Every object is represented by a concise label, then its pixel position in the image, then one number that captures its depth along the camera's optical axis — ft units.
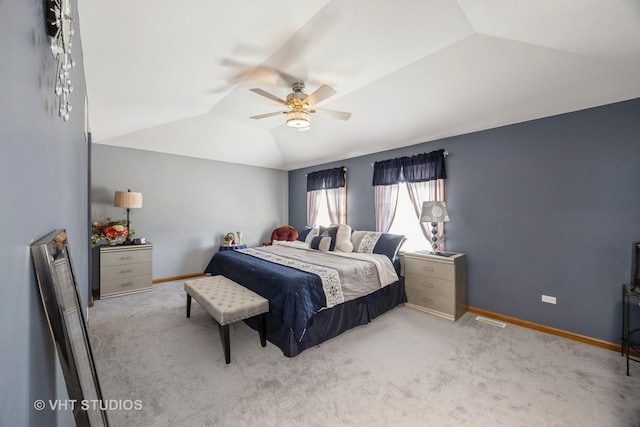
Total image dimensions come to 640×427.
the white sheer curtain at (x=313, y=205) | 19.24
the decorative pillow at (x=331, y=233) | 13.97
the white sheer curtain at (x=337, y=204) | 17.40
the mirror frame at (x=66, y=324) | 2.22
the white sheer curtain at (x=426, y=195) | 12.71
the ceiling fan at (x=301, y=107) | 8.77
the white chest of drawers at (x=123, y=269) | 13.00
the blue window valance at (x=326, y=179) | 17.43
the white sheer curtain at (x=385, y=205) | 14.62
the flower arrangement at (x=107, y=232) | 13.16
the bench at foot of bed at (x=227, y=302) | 7.88
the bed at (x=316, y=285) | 8.39
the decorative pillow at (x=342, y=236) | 13.84
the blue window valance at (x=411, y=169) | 12.70
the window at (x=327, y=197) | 17.44
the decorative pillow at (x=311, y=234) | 15.82
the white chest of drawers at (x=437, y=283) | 11.01
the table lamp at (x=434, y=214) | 11.87
